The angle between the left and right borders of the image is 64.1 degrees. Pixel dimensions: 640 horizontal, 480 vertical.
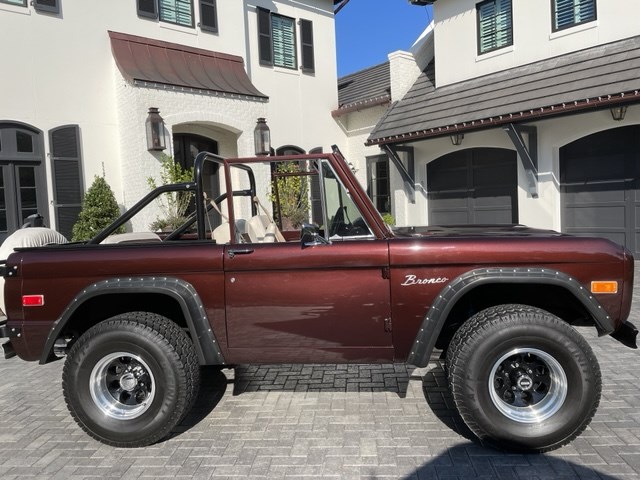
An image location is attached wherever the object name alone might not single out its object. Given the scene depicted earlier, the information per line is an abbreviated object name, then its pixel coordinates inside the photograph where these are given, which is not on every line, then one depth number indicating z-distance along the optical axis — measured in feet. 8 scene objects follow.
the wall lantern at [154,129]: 34.55
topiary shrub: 33.30
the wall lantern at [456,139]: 39.99
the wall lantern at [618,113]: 30.45
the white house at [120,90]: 31.78
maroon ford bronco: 10.28
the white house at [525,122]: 31.86
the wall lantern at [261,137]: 40.50
